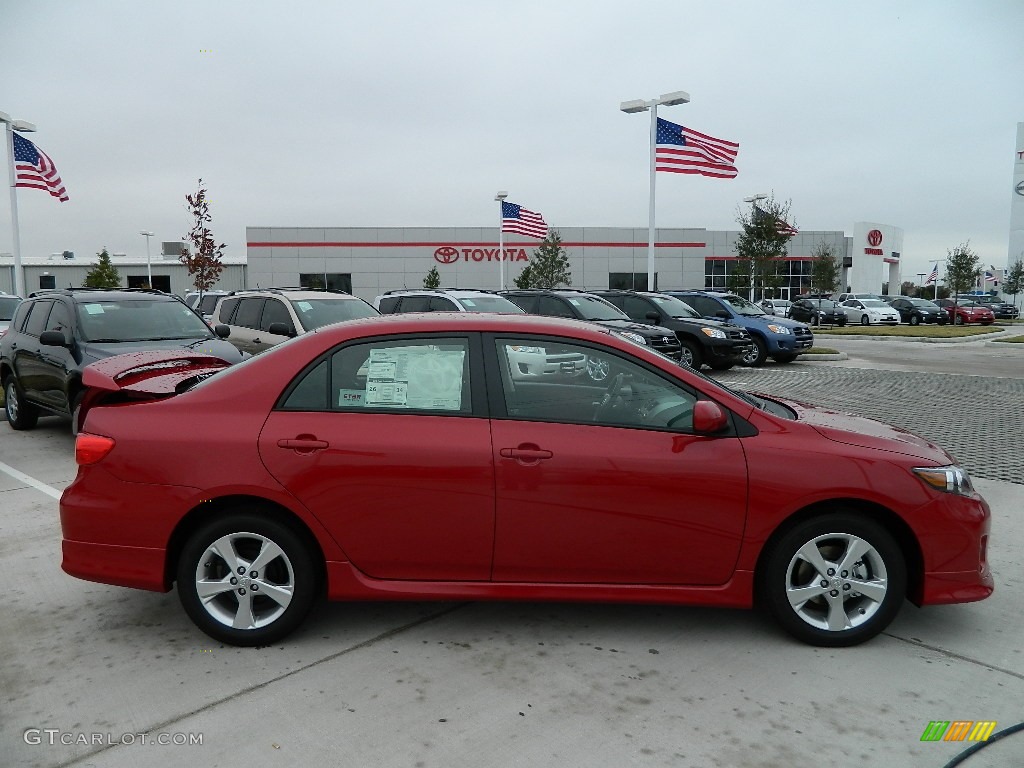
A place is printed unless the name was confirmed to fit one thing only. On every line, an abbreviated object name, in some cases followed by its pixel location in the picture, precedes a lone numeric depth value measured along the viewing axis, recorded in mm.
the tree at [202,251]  23109
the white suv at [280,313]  11422
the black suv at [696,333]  16219
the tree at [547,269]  41250
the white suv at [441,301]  14312
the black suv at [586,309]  14688
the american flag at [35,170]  23141
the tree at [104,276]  52531
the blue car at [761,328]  18031
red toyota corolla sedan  3736
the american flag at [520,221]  31391
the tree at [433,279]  48781
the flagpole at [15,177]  22609
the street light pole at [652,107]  20953
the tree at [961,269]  44125
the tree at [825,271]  54281
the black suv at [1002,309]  48731
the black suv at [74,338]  8398
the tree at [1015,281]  52250
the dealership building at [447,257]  52156
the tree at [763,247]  28547
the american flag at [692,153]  21500
